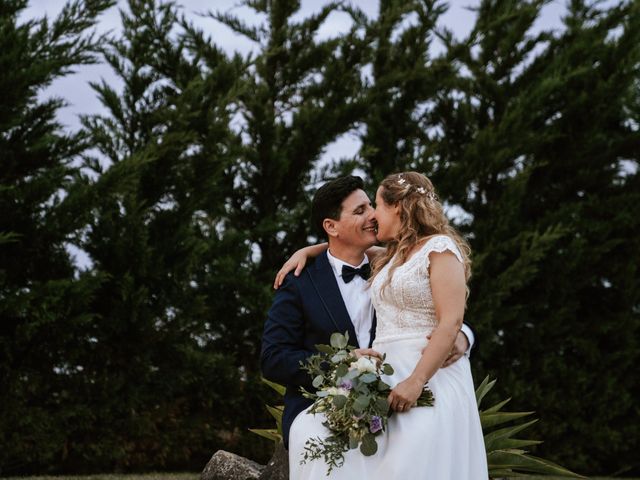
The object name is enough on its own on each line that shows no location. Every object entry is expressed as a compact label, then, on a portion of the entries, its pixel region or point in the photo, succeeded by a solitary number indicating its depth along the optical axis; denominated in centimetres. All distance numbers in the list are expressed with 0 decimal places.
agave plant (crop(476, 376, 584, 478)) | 571
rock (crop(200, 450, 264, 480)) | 569
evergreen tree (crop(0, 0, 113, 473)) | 754
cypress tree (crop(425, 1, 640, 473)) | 986
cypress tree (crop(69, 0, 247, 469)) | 803
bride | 354
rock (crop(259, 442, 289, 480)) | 541
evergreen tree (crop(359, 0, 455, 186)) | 979
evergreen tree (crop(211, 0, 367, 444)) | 908
